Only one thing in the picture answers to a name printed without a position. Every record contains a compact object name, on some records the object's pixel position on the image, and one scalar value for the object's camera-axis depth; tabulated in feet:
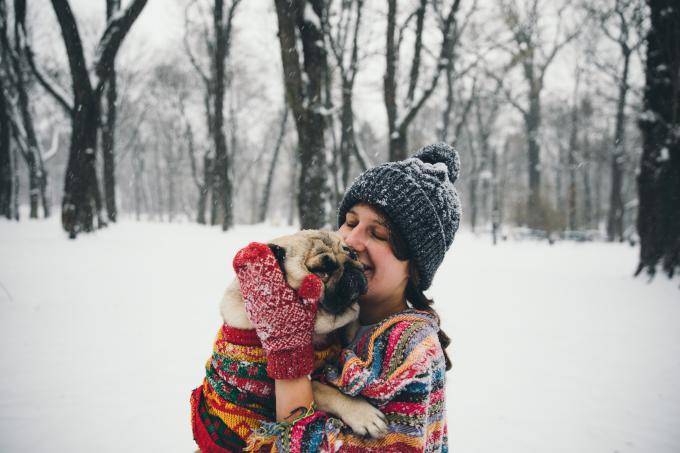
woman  4.09
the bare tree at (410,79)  33.30
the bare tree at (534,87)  66.23
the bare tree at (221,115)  50.93
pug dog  4.29
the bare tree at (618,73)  56.83
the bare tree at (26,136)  53.83
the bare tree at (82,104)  25.93
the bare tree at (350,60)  44.04
